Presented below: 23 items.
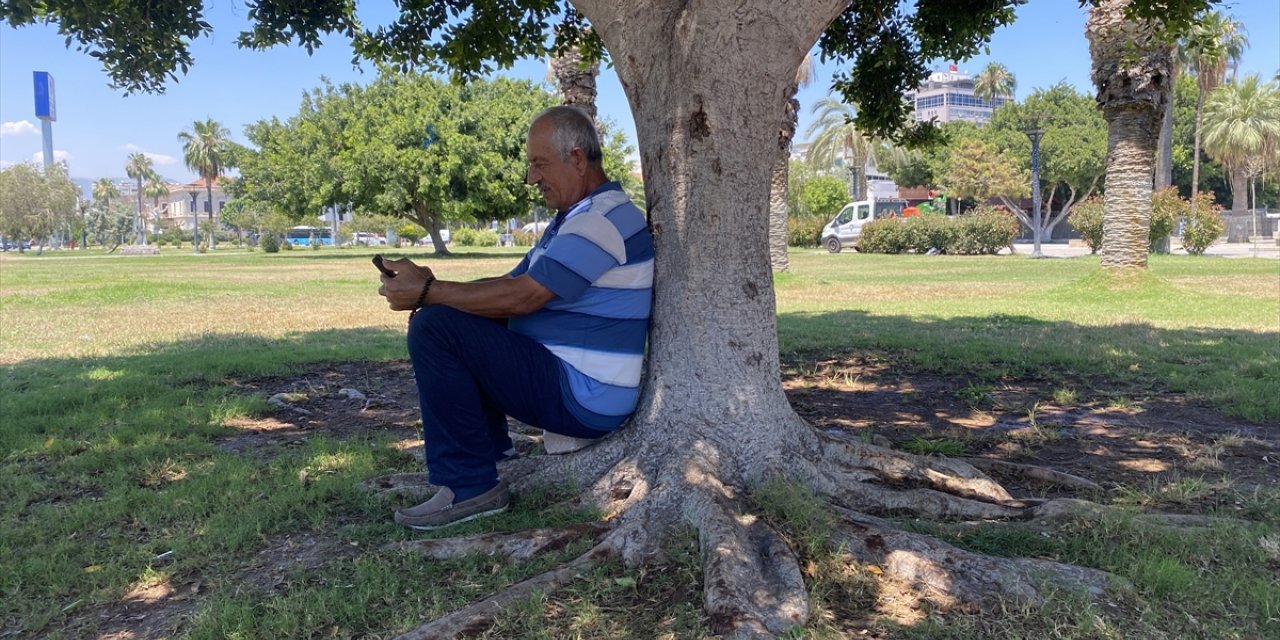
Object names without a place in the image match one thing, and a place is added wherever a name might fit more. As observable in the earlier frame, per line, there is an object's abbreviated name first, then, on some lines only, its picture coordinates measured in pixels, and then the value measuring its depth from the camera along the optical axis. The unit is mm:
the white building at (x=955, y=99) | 142125
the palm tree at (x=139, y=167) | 102250
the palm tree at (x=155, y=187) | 104625
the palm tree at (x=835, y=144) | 49344
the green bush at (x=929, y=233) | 29797
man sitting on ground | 2912
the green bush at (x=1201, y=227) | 25578
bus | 84219
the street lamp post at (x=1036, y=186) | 29406
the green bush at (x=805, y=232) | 40375
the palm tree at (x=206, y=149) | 87250
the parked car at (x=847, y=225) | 35312
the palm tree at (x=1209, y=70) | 40250
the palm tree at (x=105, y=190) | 107262
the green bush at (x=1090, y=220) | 26625
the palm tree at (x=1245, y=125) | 42000
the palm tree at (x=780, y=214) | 16234
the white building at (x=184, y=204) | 123775
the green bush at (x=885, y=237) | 30969
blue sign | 97125
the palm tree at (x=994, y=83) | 66188
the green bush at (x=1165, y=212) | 24438
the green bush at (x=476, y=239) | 61066
